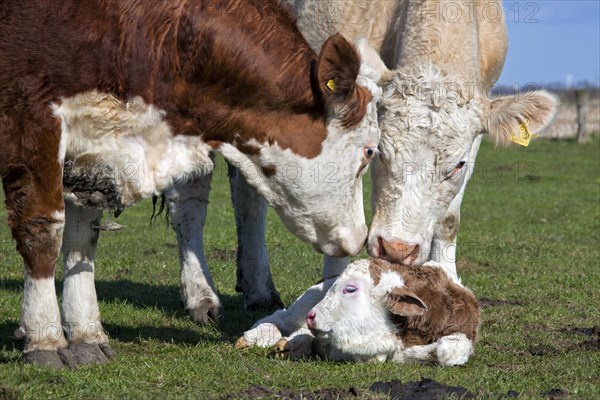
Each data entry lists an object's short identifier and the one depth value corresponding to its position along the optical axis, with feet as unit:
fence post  231.30
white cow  44.83
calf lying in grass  38.24
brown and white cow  35.37
